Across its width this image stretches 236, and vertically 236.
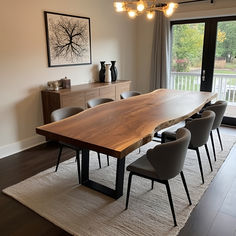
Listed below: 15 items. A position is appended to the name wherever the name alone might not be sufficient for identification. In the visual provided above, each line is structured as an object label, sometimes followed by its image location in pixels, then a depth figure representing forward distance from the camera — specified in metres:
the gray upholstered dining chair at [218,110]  3.06
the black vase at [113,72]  4.93
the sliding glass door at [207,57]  4.86
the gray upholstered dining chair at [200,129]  2.47
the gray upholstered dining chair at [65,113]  2.77
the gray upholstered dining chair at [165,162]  1.85
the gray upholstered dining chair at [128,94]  4.02
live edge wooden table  1.90
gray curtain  5.26
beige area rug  2.05
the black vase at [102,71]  4.79
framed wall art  3.86
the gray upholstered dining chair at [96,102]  3.37
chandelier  2.72
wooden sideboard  3.67
